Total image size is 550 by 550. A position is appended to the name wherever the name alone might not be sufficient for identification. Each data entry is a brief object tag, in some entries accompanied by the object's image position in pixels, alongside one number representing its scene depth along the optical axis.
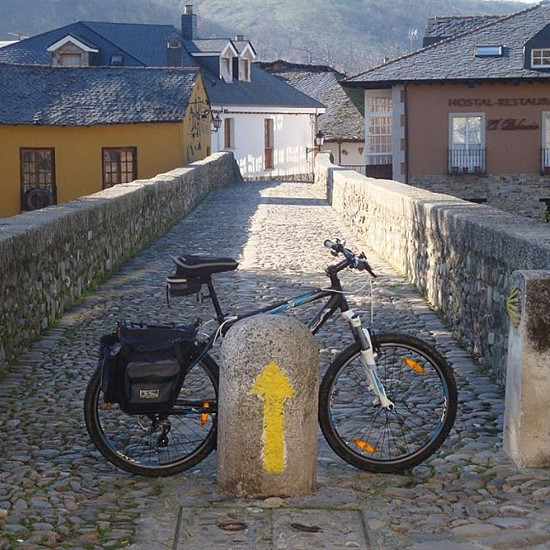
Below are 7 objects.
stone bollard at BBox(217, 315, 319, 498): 5.08
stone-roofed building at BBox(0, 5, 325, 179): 52.19
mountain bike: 5.60
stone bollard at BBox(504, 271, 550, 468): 5.52
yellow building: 36.50
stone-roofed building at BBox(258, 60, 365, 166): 61.41
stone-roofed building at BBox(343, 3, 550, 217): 40.97
